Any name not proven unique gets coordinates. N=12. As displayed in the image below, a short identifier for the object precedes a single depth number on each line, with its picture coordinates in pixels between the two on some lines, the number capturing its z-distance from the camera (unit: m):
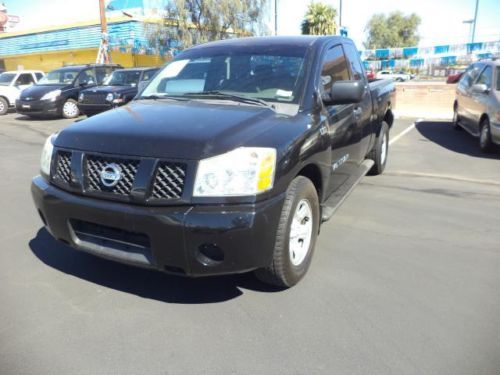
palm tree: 34.16
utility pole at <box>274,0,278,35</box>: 24.65
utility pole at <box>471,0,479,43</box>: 43.83
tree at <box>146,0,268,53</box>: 25.11
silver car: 7.79
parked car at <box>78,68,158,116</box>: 12.71
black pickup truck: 2.59
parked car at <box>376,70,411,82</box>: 42.86
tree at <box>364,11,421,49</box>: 68.62
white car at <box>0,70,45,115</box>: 16.91
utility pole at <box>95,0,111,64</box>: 21.33
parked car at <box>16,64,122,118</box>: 14.38
